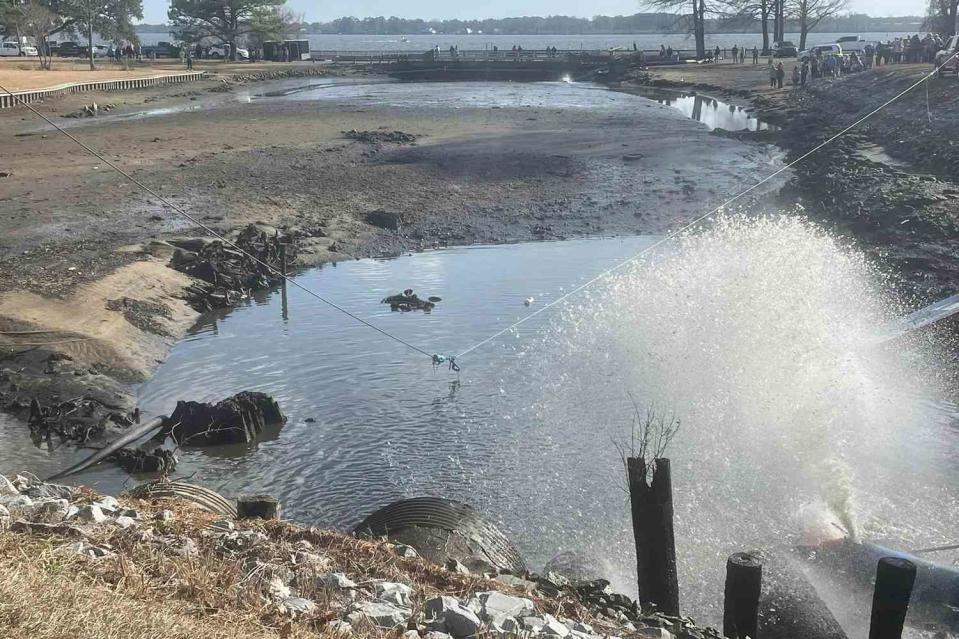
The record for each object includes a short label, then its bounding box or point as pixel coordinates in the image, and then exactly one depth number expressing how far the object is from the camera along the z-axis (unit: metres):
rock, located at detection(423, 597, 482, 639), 6.46
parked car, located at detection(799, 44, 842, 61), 72.44
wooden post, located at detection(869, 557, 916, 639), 8.00
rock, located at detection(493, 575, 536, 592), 8.19
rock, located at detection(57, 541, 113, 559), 6.60
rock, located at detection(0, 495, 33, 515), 7.53
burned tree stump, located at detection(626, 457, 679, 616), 8.86
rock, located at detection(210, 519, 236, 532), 8.15
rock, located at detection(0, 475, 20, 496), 8.17
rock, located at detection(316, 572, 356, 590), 7.00
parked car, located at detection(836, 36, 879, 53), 80.81
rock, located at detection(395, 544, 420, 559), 8.29
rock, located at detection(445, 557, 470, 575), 8.08
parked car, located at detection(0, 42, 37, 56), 96.50
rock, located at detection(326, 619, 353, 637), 6.12
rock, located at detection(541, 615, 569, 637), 6.63
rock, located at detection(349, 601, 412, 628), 6.41
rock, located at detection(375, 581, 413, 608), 6.89
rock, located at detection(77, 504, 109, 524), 7.56
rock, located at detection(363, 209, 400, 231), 27.13
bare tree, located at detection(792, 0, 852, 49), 105.69
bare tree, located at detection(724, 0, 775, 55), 104.56
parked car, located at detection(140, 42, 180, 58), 110.88
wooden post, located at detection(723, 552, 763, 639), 8.29
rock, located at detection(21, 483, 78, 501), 8.55
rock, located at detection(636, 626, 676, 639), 7.63
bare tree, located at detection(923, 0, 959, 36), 70.38
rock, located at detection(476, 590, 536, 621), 6.81
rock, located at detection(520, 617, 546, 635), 6.61
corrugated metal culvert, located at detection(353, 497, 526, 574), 8.96
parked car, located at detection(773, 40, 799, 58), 92.69
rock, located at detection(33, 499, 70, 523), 7.43
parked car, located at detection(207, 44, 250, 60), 109.44
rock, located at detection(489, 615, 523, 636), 6.50
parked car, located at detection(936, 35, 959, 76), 43.34
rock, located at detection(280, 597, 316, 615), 6.41
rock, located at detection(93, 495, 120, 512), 8.05
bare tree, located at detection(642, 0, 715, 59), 103.62
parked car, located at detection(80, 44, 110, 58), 104.75
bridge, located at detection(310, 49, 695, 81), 96.69
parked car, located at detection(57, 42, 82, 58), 105.11
